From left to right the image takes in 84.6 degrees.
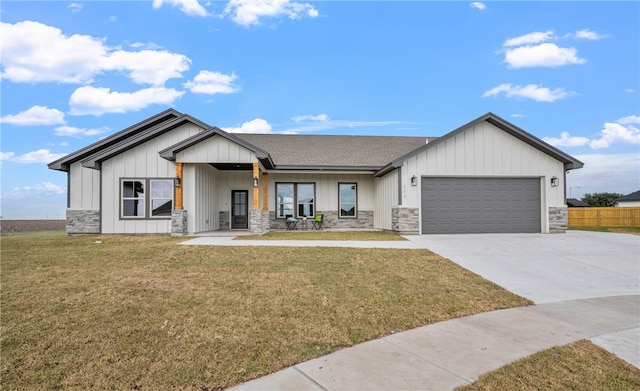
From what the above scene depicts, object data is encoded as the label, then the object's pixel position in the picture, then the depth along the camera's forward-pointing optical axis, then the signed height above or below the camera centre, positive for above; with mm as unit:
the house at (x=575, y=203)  42656 -340
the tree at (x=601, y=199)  48125 +155
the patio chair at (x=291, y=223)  17359 -1047
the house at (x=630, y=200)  40022 -8
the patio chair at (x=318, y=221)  17562 -962
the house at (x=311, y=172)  13992 +947
